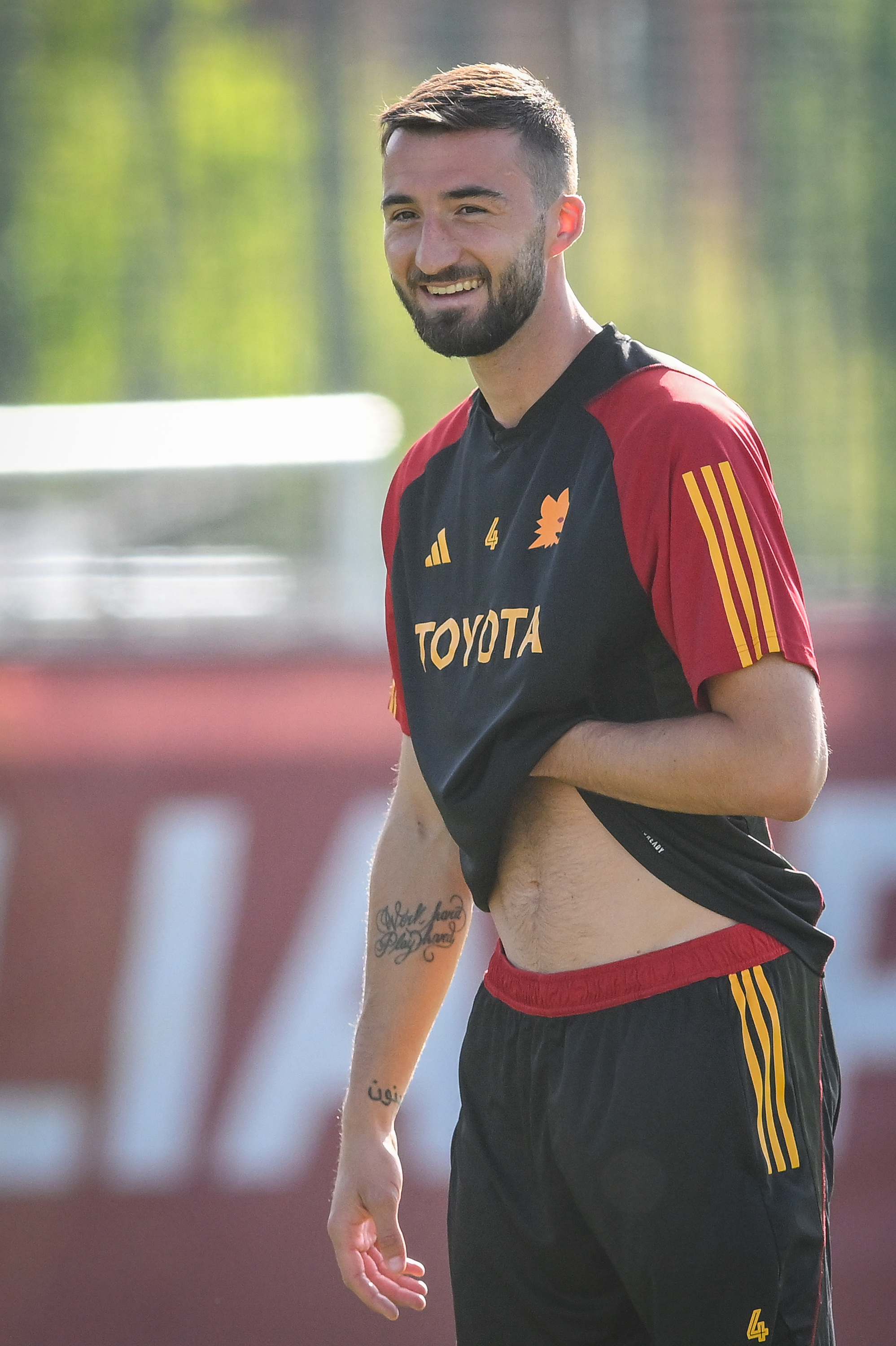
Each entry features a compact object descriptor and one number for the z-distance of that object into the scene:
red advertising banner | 16.05
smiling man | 14.81
